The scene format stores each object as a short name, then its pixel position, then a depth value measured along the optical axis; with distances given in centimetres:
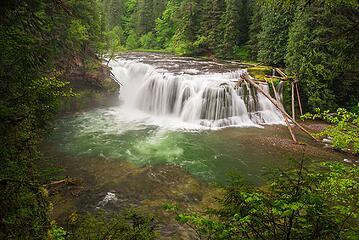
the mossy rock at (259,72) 2292
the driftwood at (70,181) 1005
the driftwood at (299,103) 2095
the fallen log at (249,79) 2007
